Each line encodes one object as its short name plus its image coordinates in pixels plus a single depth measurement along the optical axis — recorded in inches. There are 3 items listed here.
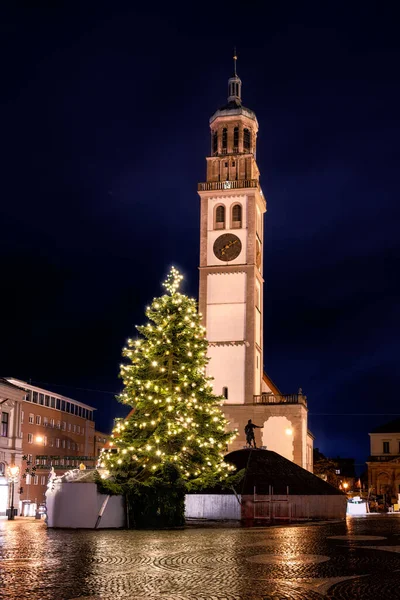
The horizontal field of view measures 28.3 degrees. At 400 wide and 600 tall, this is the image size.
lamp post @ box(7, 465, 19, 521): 1628.9
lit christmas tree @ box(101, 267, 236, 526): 1173.1
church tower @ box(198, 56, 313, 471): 2145.7
